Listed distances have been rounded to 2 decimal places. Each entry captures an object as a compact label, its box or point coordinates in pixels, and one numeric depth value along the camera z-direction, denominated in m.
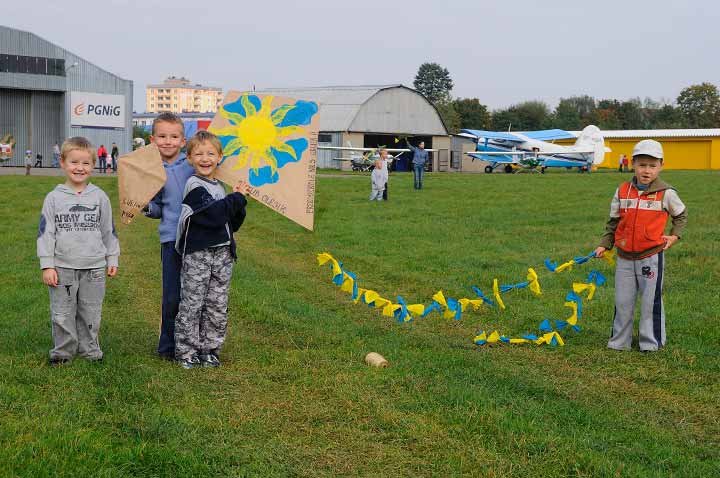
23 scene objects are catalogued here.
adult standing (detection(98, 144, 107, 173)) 45.37
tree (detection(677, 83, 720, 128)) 105.81
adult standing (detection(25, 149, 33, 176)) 38.19
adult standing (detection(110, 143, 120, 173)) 50.00
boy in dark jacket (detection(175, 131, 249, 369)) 6.24
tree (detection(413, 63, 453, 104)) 148.62
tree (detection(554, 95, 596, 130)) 108.38
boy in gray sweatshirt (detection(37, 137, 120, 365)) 6.12
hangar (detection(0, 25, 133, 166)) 53.84
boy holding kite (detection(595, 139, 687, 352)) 7.16
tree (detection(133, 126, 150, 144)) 79.44
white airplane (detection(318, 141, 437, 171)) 54.56
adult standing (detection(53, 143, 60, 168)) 50.83
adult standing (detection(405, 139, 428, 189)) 29.92
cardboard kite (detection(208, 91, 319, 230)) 6.53
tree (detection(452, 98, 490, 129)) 108.56
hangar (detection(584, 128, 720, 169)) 73.12
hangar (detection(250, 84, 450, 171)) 64.69
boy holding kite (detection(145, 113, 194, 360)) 6.40
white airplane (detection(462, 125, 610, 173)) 56.00
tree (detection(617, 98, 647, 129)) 111.25
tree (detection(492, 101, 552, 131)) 109.24
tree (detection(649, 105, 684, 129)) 107.69
